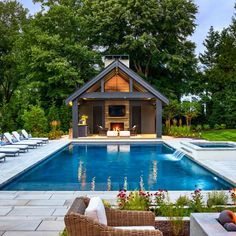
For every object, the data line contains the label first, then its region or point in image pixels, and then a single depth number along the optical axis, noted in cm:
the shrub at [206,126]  2134
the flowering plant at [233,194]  408
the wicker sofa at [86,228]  256
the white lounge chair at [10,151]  1001
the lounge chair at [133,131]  1815
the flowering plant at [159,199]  410
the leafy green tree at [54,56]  1976
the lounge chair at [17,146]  1111
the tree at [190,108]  1918
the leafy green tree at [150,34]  2243
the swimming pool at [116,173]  696
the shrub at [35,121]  1708
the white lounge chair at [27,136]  1394
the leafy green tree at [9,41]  2358
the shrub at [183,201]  407
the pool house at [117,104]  1654
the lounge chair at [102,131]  1827
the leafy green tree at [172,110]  1919
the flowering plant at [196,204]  400
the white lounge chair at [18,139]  1277
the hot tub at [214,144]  1165
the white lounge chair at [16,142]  1188
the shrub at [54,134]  1665
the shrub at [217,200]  428
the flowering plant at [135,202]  390
